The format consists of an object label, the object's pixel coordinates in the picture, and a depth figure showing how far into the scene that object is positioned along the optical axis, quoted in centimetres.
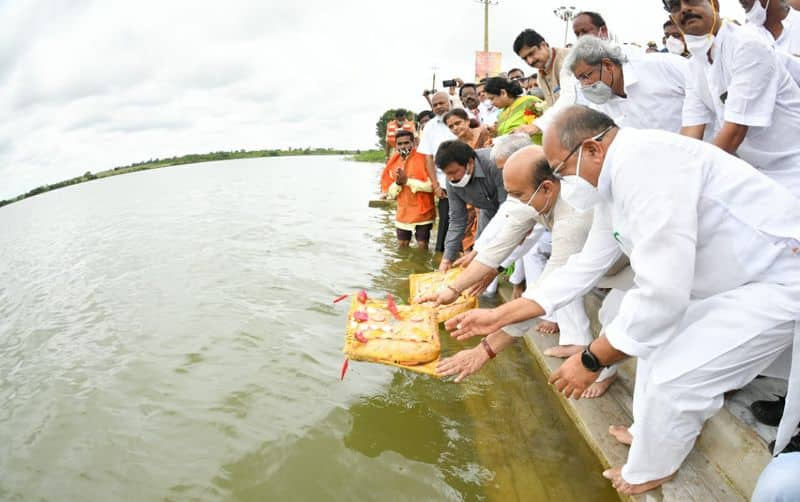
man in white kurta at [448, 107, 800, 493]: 165
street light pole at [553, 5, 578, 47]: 1862
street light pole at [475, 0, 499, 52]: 1930
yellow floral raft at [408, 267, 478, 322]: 345
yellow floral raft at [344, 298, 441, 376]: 275
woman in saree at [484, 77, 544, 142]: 492
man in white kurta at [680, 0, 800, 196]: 216
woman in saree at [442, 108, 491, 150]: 519
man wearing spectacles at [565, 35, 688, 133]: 293
